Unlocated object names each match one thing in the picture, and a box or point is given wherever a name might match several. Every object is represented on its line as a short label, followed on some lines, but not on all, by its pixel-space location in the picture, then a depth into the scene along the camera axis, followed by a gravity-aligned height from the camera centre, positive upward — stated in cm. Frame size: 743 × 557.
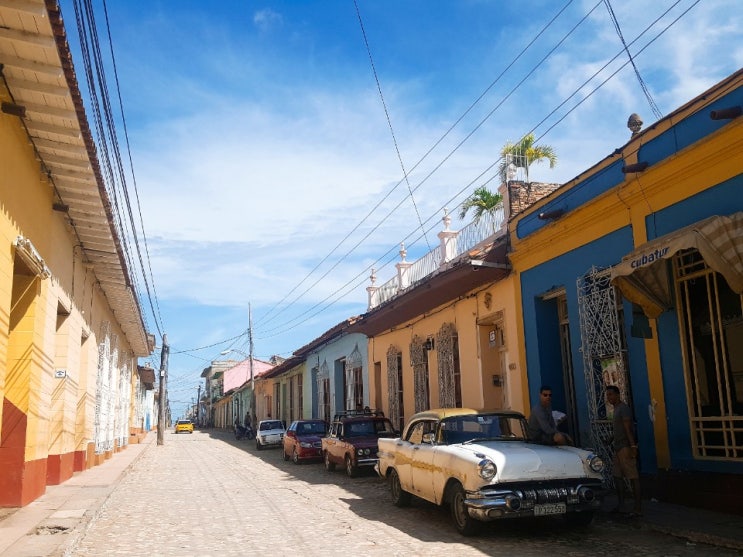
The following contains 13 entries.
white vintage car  761 -69
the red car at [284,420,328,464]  1978 -63
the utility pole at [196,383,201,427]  11278 +235
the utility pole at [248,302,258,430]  4216 +200
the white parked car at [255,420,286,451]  2961 -63
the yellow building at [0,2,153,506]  799 +298
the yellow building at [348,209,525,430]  1413 +197
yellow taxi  6300 -47
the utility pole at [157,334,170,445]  3347 +219
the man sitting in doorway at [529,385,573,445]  909 -19
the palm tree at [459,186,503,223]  2573 +769
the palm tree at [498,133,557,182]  2425 +890
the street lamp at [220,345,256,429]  4208 +66
